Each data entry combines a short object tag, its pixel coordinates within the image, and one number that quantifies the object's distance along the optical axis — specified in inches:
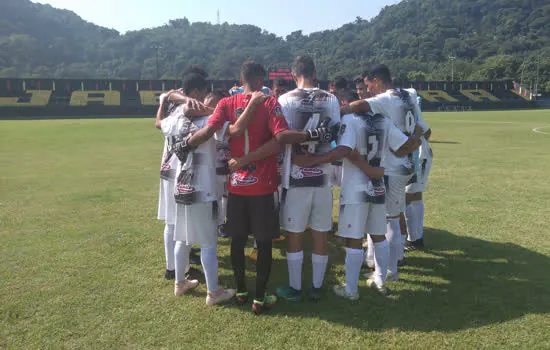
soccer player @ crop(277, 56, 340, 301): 154.8
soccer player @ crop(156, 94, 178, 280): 173.5
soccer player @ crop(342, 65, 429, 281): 174.4
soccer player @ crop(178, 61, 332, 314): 146.2
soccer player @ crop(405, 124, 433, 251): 223.1
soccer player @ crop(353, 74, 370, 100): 218.0
